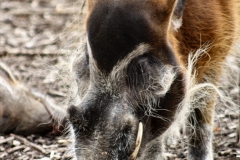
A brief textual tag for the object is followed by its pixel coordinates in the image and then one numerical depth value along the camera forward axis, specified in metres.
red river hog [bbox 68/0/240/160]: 6.11
